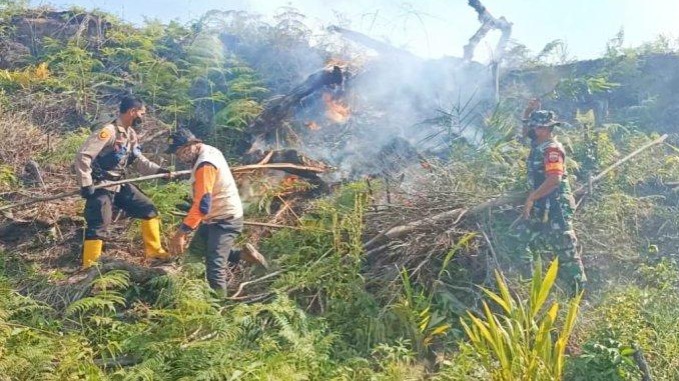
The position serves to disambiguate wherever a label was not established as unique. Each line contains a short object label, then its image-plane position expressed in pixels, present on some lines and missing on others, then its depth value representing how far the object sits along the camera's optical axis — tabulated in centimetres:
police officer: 540
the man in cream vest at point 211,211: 494
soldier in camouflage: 532
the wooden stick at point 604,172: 641
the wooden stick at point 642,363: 398
